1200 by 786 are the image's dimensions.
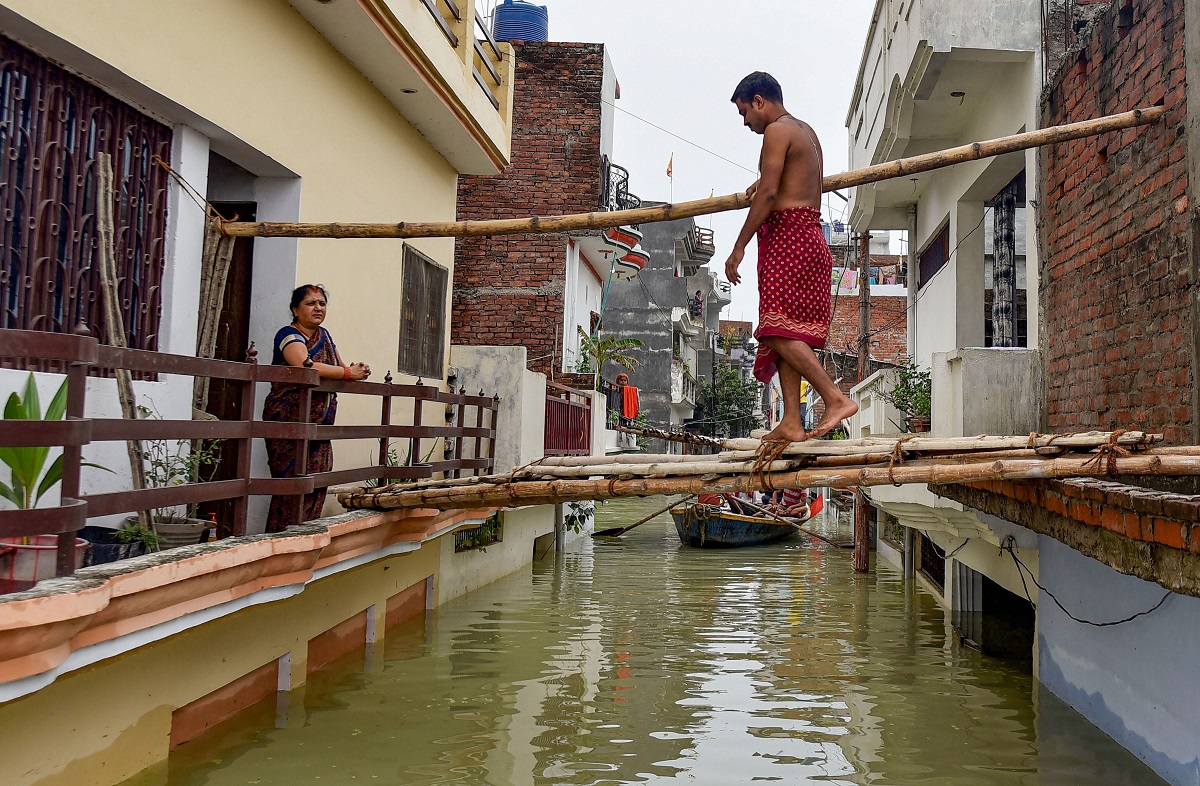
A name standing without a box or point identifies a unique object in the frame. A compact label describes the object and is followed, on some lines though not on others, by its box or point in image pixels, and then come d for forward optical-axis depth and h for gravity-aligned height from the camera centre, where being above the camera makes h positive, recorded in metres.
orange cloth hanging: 25.45 +1.21
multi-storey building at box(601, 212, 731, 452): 38.69 +5.30
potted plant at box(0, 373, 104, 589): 3.53 -0.20
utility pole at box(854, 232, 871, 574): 15.48 +1.35
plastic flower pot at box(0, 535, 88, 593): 3.41 -0.48
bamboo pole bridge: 4.49 -0.06
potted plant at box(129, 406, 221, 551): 4.78 -0.26
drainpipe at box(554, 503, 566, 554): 16.86 -1.47
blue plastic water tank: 18.31 +7.95
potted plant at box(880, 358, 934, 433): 9.87 +0.71
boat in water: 19.20 -1.51
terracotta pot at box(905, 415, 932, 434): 9.75 +0.34
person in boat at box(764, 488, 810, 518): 21.14 -1.11
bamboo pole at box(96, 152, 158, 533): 4.94 +0.74
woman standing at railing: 5.73 +0.27
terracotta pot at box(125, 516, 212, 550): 4.88 -0.50
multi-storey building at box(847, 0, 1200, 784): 5.38 +1.03
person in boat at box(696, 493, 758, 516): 20.28 -1.11
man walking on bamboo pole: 5.12 +1.09
